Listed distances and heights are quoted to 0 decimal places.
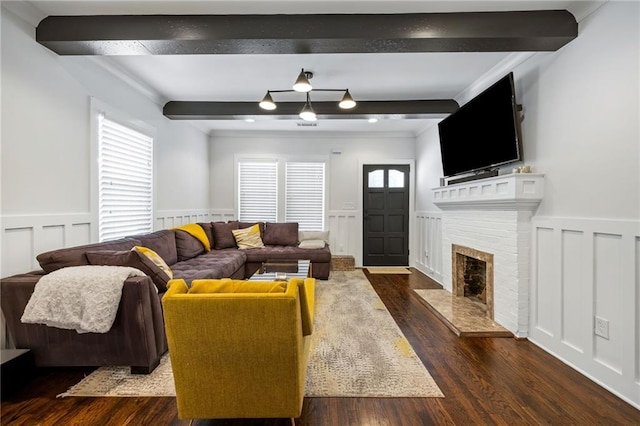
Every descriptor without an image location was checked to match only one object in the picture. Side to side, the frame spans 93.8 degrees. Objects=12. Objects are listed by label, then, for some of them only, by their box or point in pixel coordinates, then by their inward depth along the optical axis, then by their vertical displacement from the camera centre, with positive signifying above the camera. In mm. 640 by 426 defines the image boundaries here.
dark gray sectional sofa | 2039 -791
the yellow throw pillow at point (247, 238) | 5105 -440
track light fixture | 3351 +1240
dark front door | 6102 -149
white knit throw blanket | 1936 -589
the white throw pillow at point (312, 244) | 5098 -545
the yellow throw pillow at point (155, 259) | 2514 -409
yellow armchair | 1384 -644
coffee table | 3297 -721
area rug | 1977 -1167
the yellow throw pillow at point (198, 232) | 4370 -305
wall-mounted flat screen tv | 2793 +880
